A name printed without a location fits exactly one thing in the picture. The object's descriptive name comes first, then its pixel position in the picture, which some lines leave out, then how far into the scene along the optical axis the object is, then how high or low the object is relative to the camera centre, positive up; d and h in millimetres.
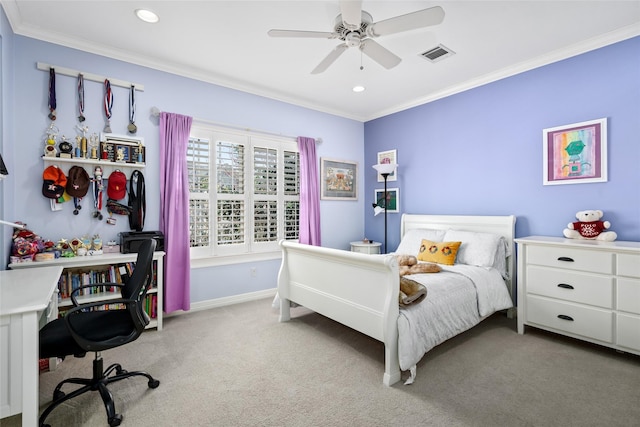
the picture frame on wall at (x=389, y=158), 4773 +844
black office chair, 1681 -721
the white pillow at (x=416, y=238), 3764 -353
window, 3627 +252
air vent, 2955 +1585
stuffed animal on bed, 2930 -566
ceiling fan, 1910 +1272
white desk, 1347 -665
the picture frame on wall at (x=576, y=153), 2852 +566
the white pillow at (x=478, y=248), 3199 -410
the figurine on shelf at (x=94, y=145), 2916 +644
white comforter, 2100 -798
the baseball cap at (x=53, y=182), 2686 +259
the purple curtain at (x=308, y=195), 4410 +229
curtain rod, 3279 +1072
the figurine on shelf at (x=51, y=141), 2701 +627
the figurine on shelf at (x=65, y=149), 2758 +566
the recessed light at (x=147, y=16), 2432 +1605
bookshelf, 2596 -589
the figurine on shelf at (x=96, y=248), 2835 -351
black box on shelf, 2922 -280
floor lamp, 4366 +556
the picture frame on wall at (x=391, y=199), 4754 +190
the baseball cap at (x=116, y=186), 3008 +252
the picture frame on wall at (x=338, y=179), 4766 +510
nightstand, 4695 -570
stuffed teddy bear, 2724 -164
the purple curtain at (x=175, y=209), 3264 +20
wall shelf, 2748 +460
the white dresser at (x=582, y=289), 2338 -670
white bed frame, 2096 -635
